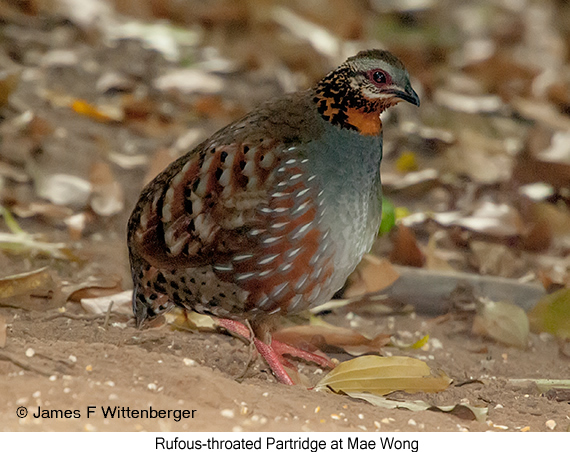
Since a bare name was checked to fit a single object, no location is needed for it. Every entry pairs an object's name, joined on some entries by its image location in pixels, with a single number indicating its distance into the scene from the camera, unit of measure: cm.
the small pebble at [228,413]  561
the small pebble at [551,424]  618
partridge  637
